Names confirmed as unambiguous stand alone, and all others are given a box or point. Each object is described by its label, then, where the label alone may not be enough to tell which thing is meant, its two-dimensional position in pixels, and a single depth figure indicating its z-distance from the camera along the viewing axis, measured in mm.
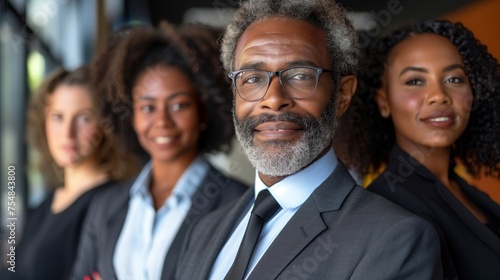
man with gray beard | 1579
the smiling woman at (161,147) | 2652
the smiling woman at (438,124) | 2016
